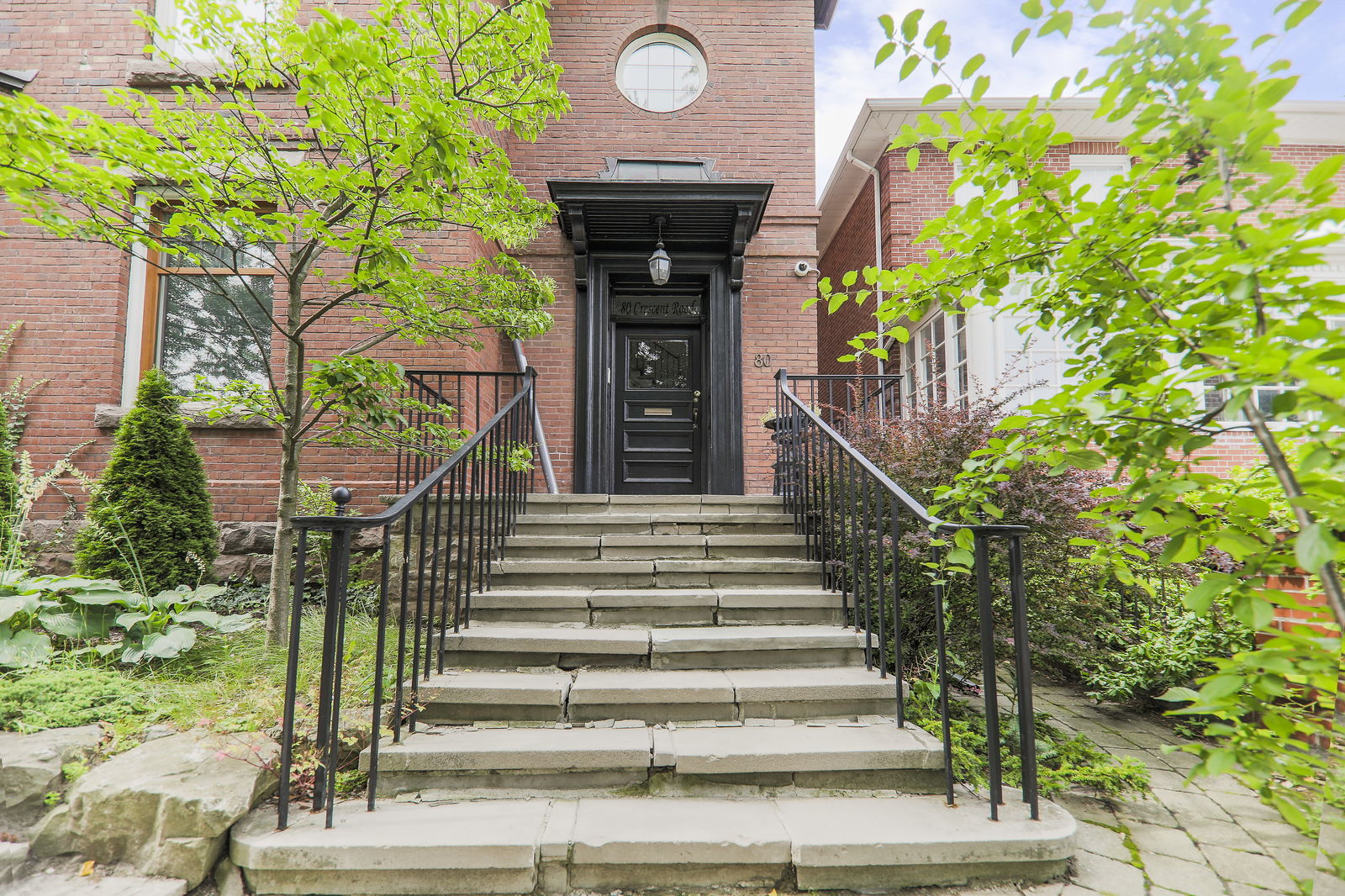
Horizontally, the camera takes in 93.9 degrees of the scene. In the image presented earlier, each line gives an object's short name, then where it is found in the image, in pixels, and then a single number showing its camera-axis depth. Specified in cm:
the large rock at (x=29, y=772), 212
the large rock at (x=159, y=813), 194
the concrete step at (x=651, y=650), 292
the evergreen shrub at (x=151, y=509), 374
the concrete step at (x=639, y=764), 228
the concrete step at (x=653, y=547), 379
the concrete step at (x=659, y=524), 405
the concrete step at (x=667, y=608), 325
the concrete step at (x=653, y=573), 352
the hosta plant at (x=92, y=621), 285
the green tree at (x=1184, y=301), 98
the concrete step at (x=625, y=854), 189
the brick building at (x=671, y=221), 529
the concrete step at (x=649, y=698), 261
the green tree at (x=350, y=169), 244
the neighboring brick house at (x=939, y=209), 630
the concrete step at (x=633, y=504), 440
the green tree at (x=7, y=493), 385
